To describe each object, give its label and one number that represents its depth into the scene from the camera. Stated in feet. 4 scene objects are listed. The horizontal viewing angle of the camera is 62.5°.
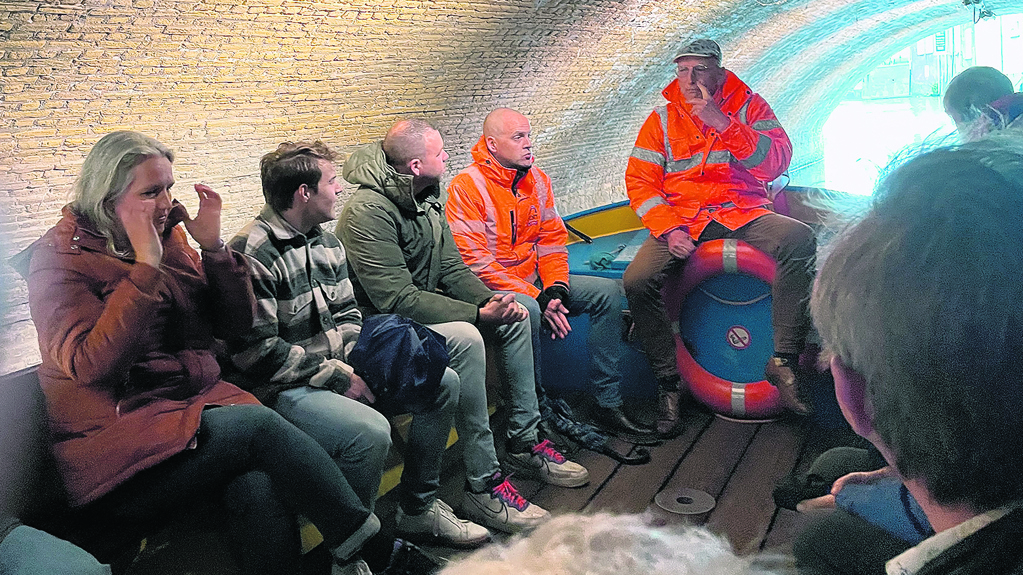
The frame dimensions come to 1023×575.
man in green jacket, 9.37
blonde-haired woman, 6.23
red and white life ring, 11.24
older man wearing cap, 11.57
